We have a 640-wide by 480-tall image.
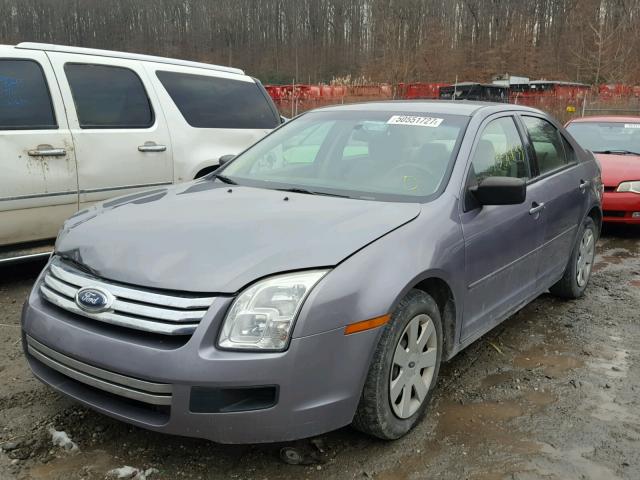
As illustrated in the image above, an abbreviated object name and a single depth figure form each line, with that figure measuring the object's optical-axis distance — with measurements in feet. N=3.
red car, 23.36
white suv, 14.65
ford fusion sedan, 7.15
